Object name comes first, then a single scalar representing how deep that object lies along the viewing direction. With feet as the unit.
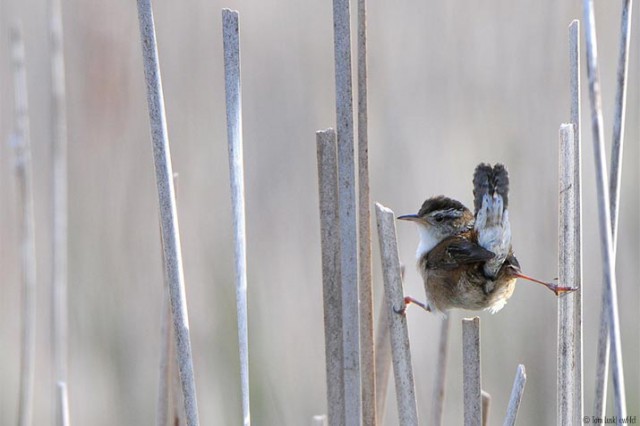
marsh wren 17.02
